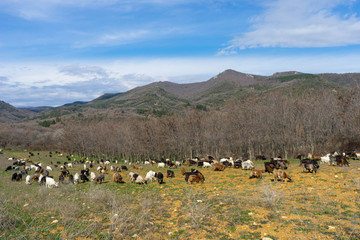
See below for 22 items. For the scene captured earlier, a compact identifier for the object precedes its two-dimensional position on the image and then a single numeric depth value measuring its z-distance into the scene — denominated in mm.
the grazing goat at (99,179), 19828
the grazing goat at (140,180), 18819
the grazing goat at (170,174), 21677
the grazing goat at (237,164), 25302
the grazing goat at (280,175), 15172
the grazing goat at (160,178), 18267
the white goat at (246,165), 23875
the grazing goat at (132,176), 19562
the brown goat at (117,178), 19719
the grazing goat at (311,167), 17766
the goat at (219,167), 23953
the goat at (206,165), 27766
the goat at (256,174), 17069
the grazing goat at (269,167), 19078
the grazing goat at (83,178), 21094
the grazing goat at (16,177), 21734
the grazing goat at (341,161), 19828
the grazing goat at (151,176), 20062
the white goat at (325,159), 22703
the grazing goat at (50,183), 17906
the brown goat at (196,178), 17297
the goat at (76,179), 20231
